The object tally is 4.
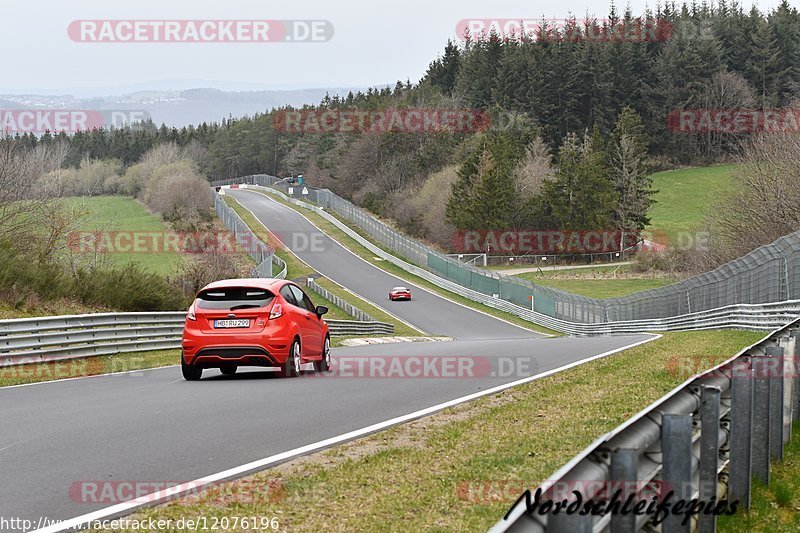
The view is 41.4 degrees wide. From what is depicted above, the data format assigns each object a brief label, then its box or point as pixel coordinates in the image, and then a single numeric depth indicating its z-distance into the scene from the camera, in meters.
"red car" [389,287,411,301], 69.25
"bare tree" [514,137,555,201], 113.44
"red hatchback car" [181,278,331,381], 16.56
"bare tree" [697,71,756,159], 143.12
